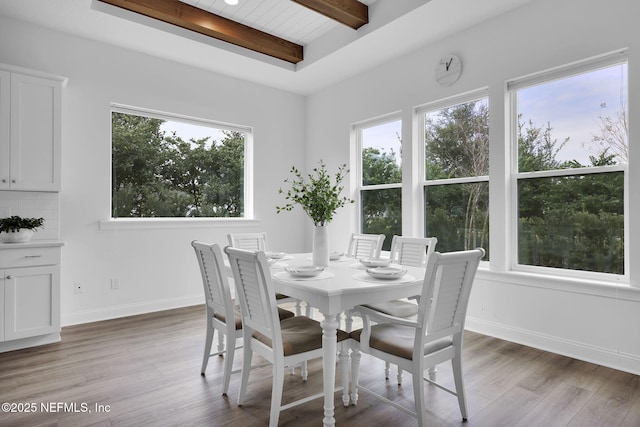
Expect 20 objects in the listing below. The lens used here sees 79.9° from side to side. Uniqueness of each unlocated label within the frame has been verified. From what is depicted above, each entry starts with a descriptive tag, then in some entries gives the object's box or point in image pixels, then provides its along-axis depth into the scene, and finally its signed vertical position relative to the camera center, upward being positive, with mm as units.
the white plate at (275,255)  3006 -283
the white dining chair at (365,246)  3404 -244
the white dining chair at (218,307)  2332 -560
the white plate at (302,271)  2207 -303
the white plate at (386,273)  2193 -314
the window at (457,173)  3680 +475
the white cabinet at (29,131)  3199 +768
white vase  2699 -195
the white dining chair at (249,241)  3475 -203
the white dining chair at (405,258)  2600 -315
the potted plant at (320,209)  2598 +71
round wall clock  3738 +1489
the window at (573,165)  2865 +433
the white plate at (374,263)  2607 -300
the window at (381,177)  4500 +527
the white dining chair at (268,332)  1916 -632
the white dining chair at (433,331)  1830 -589
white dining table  1918 -389
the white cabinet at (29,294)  3033 -607
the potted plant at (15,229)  3152 -74
